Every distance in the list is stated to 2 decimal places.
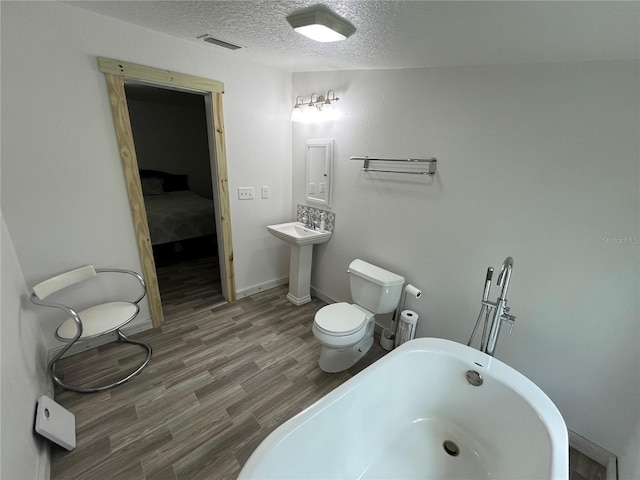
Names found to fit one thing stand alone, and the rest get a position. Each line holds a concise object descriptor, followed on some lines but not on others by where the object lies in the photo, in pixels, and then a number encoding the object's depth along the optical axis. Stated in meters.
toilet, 1.86
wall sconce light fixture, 2.37
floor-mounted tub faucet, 1.30
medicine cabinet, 2.53
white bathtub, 1.07
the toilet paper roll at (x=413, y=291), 1.95
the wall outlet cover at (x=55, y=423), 1.35
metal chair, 1.66
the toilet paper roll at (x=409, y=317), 2.00
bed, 3.37
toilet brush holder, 2.24
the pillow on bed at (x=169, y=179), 4.97
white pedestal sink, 2.60
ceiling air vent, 1.88
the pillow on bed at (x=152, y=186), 4.59
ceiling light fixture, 1.17
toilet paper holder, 2.20
